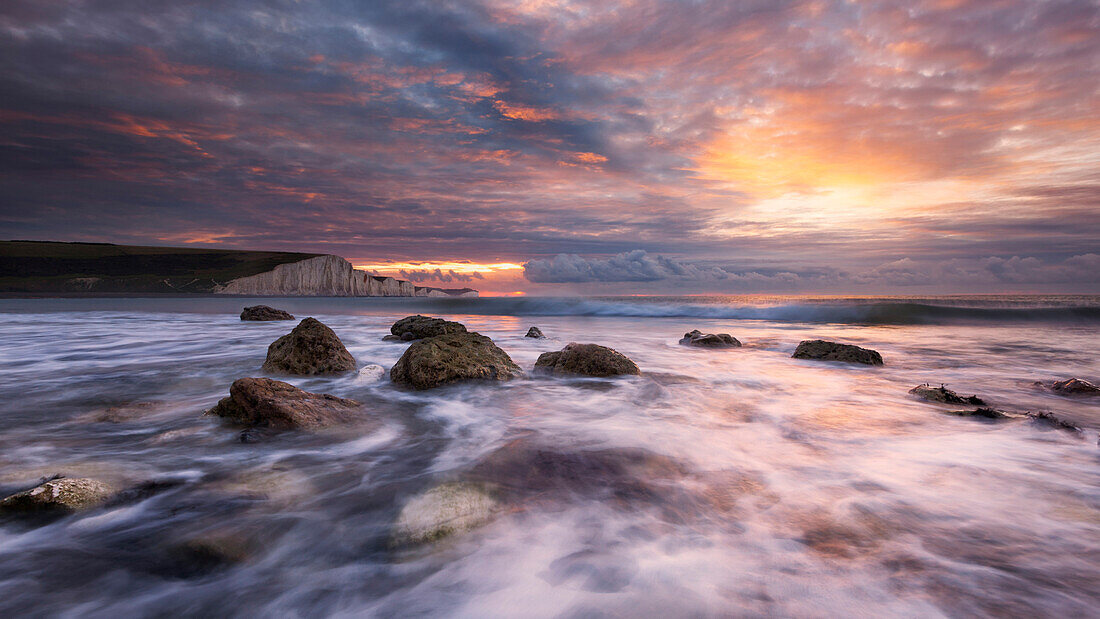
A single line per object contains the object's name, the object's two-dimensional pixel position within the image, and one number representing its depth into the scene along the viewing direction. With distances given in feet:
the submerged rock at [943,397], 18.37
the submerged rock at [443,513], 8.04
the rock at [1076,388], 20.01
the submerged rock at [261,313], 64.39
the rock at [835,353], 28.53
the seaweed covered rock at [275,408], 13.50
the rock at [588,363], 23.61
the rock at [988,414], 15.81
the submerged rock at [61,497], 8.23
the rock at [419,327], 36.04
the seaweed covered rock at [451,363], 20.40
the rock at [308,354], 22.52
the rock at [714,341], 37.67
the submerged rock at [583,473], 10.23
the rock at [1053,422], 14.79
